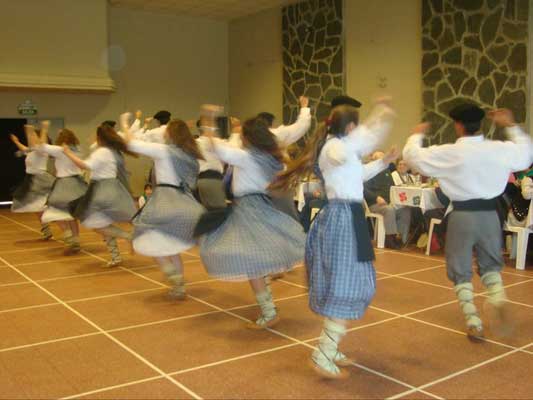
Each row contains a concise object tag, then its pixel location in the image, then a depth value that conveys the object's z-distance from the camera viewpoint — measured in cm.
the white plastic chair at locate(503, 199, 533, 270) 576
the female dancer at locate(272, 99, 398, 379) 296
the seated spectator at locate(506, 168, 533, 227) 577
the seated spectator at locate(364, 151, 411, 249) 703
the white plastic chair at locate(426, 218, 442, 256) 663
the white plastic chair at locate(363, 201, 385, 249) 705
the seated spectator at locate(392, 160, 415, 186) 727
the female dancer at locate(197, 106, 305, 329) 364
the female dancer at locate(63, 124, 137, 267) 556
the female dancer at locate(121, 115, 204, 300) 445
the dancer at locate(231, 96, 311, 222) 431
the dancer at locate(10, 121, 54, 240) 763
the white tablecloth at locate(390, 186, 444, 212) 667
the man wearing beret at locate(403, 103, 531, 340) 342
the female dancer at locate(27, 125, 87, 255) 657
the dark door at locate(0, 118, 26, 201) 1209
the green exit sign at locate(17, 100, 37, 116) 1210
